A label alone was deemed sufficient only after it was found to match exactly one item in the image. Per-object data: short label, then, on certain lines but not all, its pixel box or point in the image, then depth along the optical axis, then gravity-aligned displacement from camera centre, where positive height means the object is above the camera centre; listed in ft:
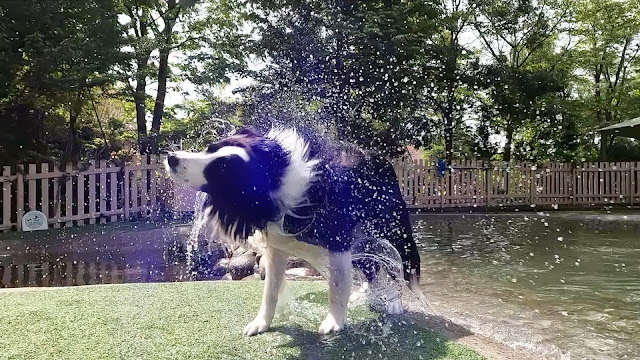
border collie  8.43 -0.24
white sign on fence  27.22 -1.99
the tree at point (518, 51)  52.19 +15.94
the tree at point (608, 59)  60.54 +15.56
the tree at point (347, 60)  42.86 +10.53
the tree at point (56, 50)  29.27 +7.75
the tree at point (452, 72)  50.88 +11.33
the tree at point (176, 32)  44.36 +13.81
